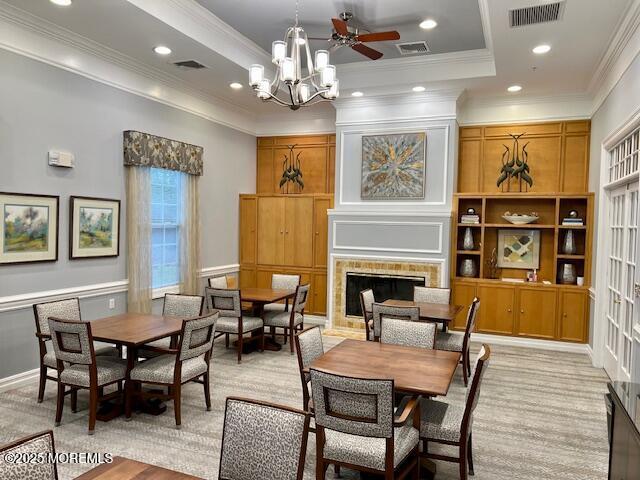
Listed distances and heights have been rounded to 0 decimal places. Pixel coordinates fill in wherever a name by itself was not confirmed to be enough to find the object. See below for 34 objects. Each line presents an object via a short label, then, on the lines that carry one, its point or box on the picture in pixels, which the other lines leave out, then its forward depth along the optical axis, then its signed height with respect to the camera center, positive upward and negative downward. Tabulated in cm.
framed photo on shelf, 652 -11
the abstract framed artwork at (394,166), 651 +106
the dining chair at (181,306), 453 -75
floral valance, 533 +102
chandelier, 357 +134
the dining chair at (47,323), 377 -81
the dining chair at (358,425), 217 -94
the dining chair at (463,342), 438 -105
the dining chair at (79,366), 331 -105
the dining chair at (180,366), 349 -109
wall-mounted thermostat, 448 +72
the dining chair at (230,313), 509 -90
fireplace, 659 -74
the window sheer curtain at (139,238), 542 -8
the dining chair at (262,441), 178 -84
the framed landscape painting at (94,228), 476 +3
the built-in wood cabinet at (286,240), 730 -8
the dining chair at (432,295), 539 -68
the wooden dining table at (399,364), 259 -83
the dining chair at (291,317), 552 -103
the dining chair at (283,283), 629 -67
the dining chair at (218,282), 587 -65
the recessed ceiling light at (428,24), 487 +237
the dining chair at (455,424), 254 -110
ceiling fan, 405 +187
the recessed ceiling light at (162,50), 488 +202
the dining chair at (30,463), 149 -79
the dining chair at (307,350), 288 -78
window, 595 +8
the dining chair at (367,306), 489 -77
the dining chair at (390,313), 416 -71
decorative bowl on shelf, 629 +32
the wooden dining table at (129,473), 164 -90
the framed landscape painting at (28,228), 412 +1
